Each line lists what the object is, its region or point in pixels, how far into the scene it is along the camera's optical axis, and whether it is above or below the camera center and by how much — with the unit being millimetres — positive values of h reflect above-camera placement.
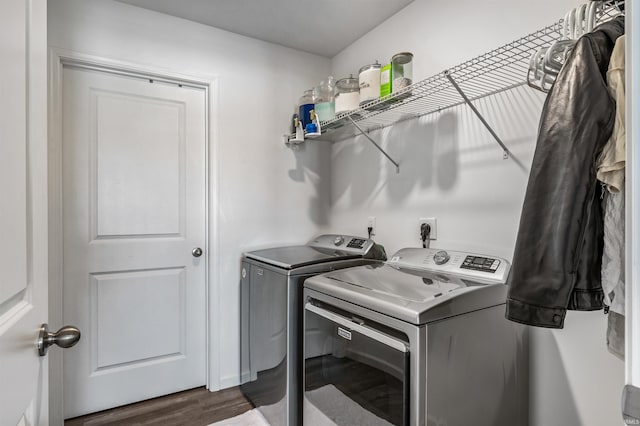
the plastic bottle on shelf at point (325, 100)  2141 +741
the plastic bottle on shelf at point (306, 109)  2250 +687
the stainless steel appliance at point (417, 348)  1062 -507
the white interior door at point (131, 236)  1926 -166
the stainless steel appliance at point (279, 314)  1697 -596
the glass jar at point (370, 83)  1742 +672
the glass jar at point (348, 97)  1921 +654
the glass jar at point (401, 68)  1641 +719
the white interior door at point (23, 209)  491 +1
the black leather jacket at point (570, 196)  704 +27
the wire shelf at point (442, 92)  1330 +556
